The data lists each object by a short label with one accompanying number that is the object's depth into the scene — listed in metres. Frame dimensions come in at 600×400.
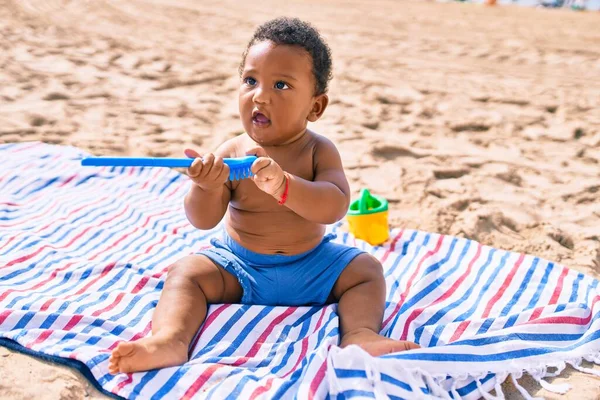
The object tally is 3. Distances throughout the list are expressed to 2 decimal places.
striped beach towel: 1.62
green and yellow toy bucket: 2.60
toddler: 1.91
